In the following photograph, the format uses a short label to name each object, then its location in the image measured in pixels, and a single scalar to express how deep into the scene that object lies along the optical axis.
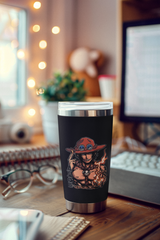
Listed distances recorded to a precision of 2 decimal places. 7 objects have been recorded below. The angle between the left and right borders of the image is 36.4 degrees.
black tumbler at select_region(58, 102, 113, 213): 0.29
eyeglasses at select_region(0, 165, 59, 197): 0.40
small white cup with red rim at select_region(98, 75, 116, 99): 1.00
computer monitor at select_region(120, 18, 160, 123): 0.81
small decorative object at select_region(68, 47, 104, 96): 1.23
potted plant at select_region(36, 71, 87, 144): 0.87
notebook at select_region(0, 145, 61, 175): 0.46
